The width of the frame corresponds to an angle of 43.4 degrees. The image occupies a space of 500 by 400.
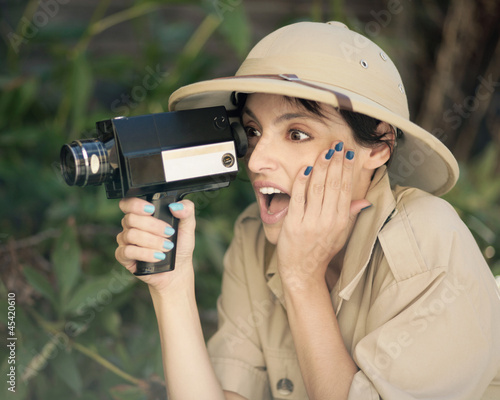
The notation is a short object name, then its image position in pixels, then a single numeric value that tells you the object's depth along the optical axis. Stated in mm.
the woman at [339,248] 1139
